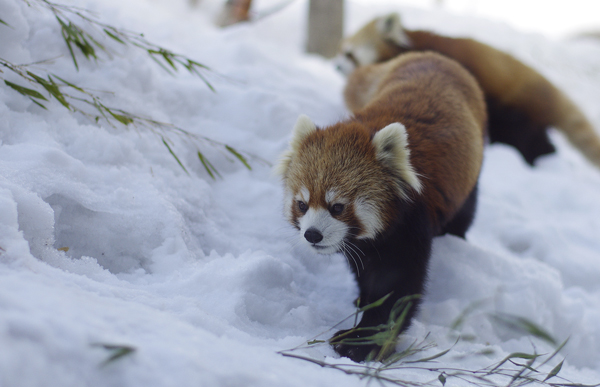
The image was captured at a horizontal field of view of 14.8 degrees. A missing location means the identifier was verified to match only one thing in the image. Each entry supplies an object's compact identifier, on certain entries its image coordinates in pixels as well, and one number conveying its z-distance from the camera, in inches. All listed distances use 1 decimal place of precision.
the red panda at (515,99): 126.9
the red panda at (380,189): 94.8
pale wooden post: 178.6
